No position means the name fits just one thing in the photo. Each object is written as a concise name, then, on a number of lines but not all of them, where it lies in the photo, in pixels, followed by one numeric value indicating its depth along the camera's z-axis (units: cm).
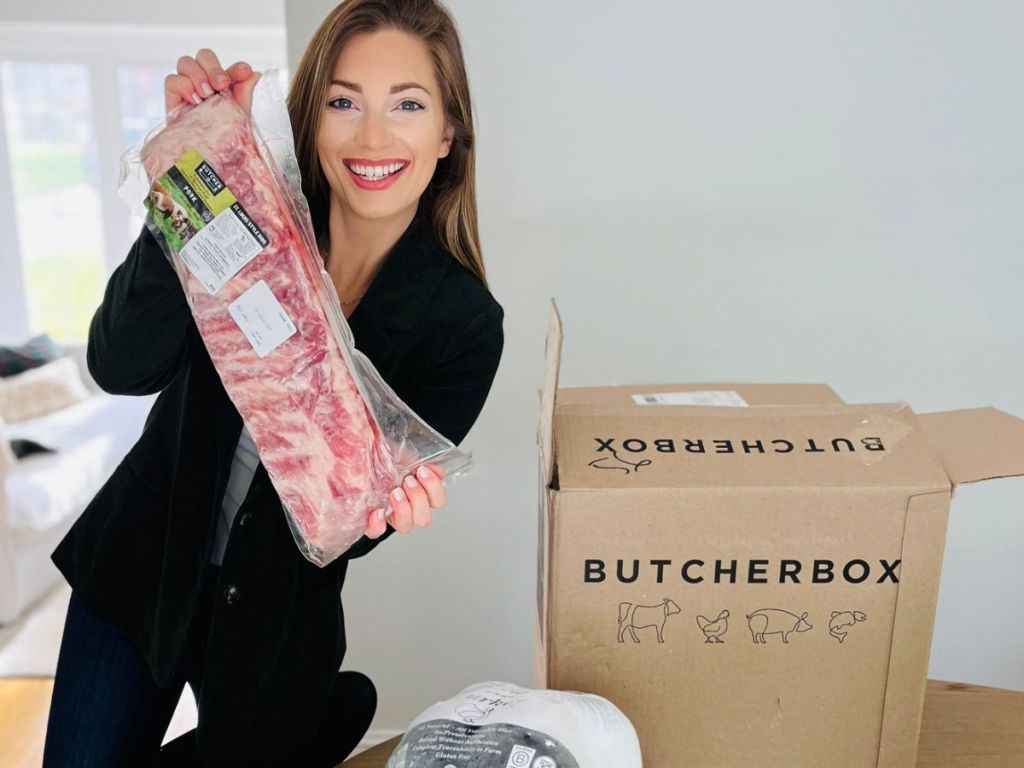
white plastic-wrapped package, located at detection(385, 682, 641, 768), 71
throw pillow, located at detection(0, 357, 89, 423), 372
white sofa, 272
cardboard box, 84
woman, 98
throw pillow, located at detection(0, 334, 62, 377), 382
